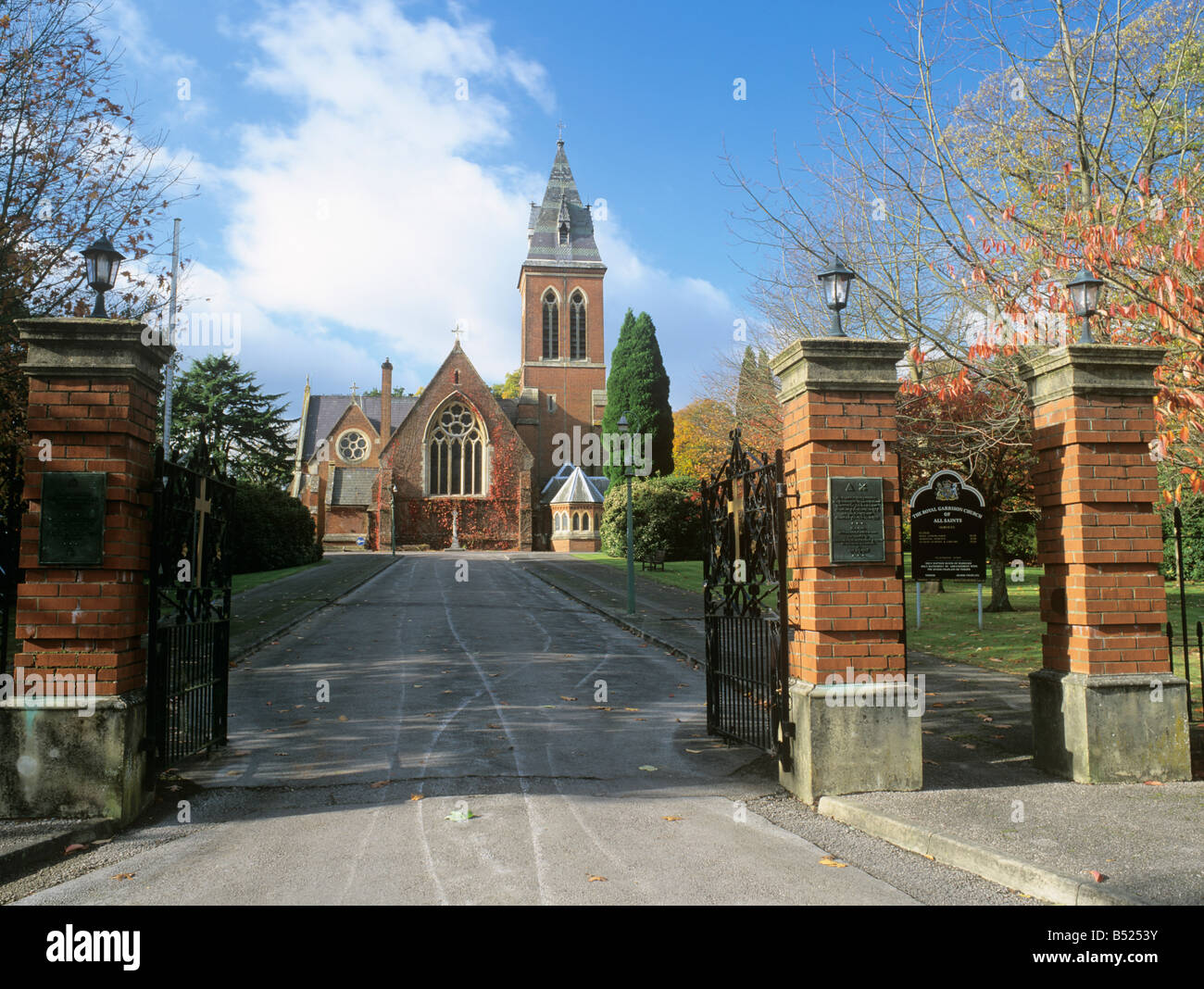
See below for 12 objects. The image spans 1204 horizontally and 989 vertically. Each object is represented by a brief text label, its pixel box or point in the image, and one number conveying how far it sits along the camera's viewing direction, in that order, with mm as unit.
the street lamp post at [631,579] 17694
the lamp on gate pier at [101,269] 5719
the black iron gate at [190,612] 5902
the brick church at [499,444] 55906
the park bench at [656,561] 30281
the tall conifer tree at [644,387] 55562
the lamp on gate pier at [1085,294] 6125
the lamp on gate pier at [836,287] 6027
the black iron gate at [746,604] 6301
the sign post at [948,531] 9461
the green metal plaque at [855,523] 5867
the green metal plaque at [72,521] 5359
